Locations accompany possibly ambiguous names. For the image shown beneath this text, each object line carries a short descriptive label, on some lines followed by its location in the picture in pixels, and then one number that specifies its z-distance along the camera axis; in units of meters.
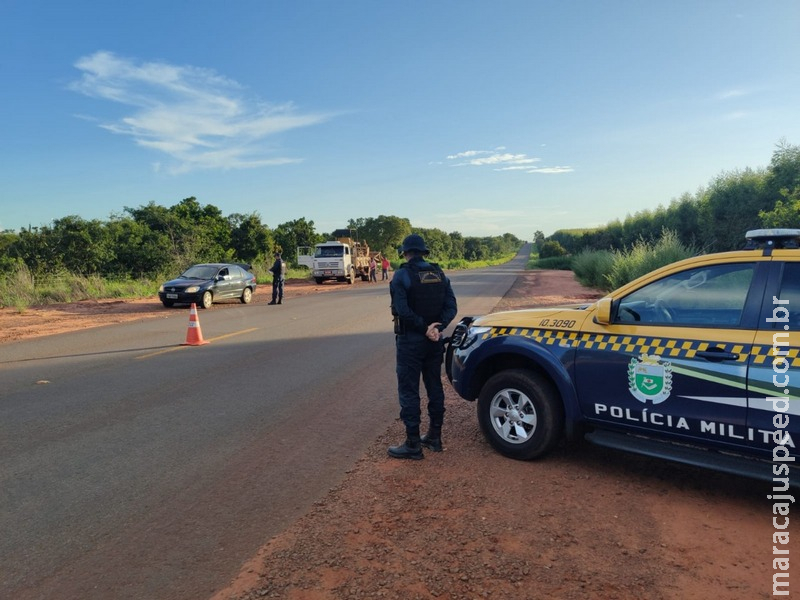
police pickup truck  3.47
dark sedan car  18.16
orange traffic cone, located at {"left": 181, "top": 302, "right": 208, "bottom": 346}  10.84
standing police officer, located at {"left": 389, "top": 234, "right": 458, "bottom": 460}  4.73
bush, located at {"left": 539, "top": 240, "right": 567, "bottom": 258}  73.69
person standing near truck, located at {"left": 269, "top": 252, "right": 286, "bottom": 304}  19.44
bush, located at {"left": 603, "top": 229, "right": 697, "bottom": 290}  18.48
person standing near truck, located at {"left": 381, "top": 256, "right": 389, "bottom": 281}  38.89
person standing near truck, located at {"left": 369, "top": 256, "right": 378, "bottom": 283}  37.28
